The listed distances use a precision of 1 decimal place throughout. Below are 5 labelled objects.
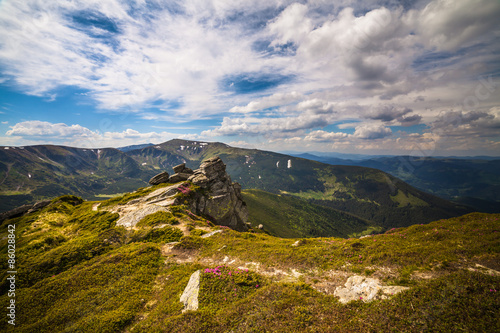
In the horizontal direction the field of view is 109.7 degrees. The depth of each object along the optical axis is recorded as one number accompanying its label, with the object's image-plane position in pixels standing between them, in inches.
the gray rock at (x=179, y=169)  2844.5
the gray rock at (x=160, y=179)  2591.0
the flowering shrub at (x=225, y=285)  609.1
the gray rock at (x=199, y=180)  2472.7
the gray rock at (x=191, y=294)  585.9
